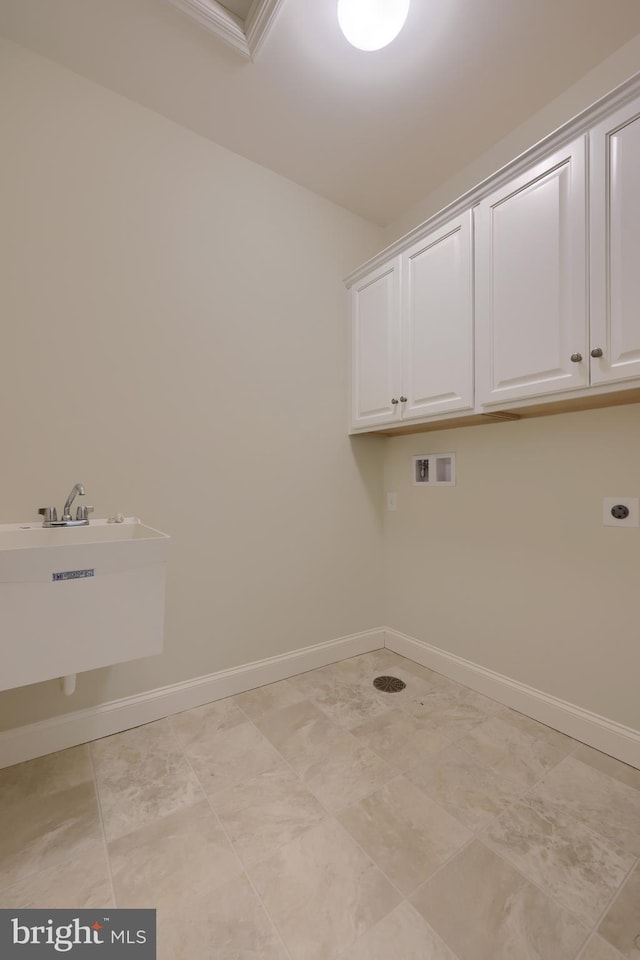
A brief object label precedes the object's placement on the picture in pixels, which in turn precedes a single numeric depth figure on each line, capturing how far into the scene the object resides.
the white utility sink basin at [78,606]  1.11
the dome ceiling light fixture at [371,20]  1.42
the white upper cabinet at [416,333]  1.86
